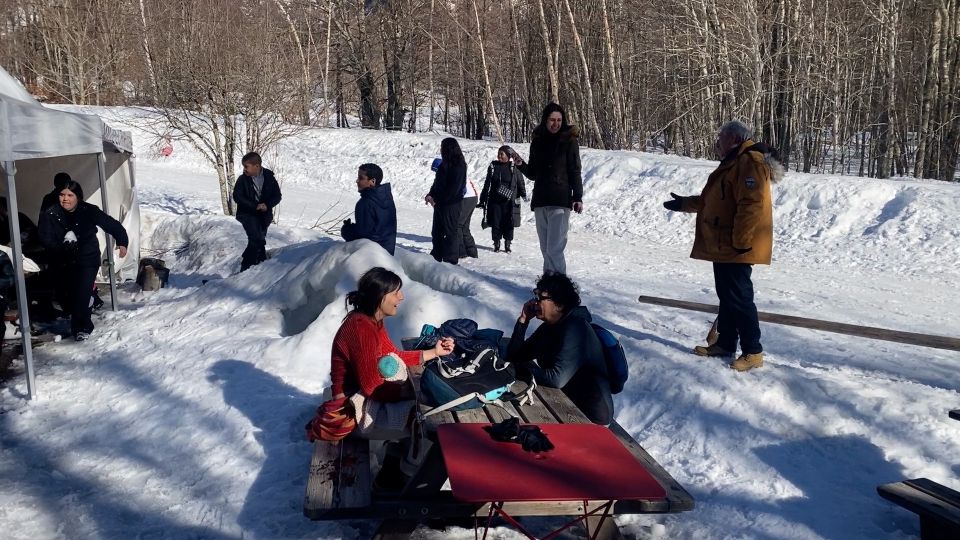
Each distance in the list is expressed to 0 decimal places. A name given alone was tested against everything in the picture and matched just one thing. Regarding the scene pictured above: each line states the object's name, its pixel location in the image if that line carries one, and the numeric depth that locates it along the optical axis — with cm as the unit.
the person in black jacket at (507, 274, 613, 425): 410
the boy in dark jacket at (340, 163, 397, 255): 773
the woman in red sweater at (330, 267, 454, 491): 394
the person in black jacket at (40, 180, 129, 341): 748
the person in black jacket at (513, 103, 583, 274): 750
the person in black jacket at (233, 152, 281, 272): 989
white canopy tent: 580
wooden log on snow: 538
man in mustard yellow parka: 512
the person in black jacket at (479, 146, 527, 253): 1159
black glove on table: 300
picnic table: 324
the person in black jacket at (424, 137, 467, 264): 973
